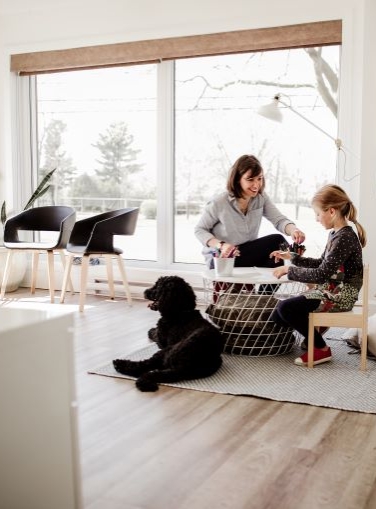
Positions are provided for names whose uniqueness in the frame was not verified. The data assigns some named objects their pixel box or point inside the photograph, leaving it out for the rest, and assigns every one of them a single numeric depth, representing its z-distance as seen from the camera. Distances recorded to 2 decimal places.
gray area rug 2.65
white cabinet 1.18
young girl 3.12
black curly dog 2.83
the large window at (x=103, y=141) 5.23
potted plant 5.28
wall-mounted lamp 3.86
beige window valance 4.37
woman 3.80
